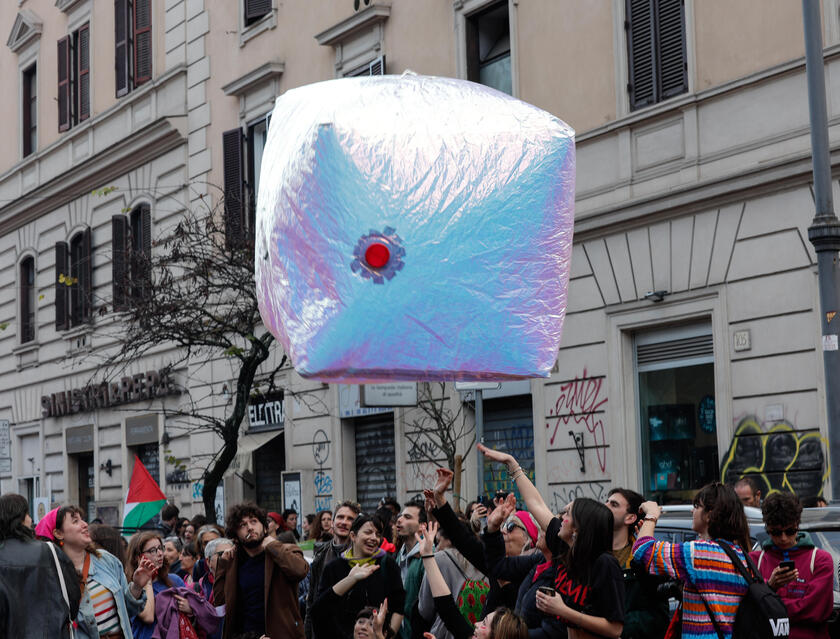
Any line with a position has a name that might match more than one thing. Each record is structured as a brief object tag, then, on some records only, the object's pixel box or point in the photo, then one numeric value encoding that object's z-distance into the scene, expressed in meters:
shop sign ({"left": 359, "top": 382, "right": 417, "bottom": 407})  14.89
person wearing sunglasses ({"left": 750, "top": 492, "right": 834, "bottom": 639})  7.32
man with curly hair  8.82
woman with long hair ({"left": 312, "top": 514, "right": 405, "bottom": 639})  8.55
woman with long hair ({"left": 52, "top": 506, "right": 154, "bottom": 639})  8.30
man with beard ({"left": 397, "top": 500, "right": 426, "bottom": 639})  8.45
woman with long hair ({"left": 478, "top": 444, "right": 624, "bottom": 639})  6.16
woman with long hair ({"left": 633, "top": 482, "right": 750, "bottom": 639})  6.05
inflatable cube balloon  5.26
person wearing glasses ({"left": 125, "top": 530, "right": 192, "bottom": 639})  9.16
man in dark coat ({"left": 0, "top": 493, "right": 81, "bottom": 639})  7.36
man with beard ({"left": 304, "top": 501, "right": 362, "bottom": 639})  9.13
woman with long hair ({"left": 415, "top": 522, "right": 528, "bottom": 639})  7.45
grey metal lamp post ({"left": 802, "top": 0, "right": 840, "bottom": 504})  10.69
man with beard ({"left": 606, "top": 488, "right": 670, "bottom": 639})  6.60
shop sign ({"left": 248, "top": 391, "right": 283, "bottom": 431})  22.73
